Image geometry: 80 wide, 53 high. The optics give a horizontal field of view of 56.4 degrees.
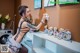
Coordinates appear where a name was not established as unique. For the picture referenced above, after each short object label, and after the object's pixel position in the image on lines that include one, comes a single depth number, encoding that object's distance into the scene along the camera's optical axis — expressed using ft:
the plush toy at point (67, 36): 3.26
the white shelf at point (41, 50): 4.27
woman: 4.56
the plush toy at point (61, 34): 3.43
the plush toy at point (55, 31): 3.75
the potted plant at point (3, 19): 8.36
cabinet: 3.42
